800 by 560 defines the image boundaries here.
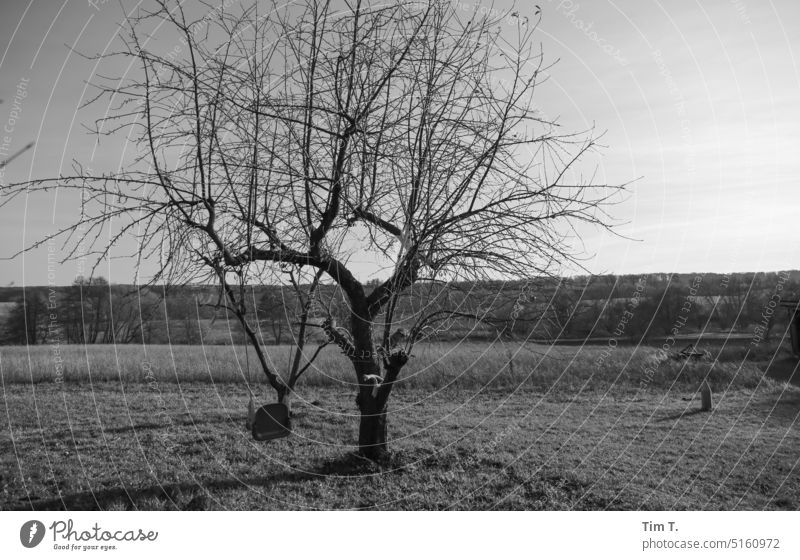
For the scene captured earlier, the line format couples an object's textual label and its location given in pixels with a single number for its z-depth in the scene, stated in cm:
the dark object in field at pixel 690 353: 1884
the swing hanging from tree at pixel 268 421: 531
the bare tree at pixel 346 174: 490
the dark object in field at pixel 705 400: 1526
